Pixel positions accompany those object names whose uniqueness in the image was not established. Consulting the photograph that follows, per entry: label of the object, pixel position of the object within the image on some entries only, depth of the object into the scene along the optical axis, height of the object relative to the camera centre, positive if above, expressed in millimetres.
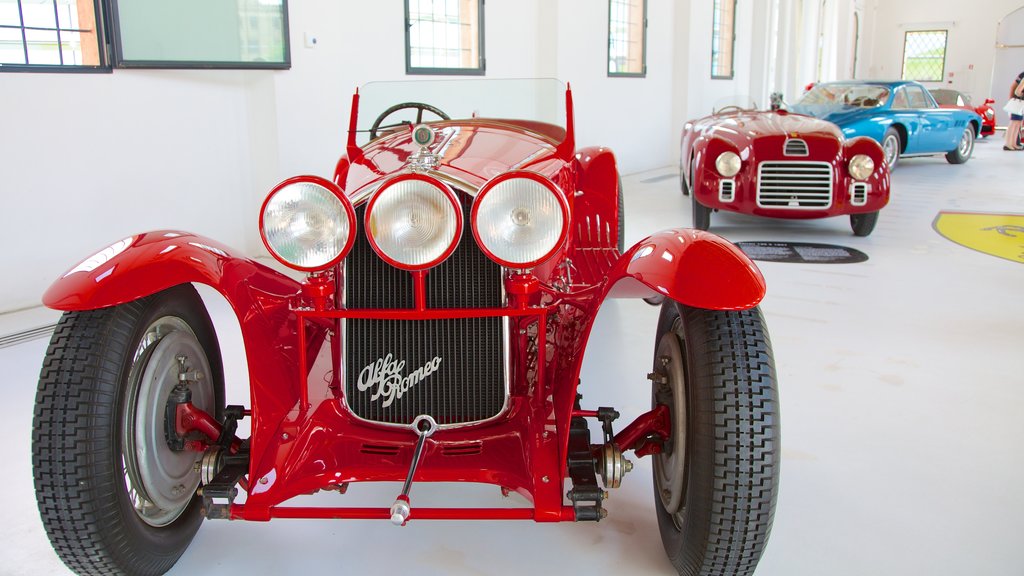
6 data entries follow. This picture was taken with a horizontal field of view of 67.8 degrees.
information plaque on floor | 5156 -1007
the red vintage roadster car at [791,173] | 5516 -476
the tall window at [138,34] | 4074 +447
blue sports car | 9359 -118
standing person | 12625 -112
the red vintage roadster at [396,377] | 1636 -642
